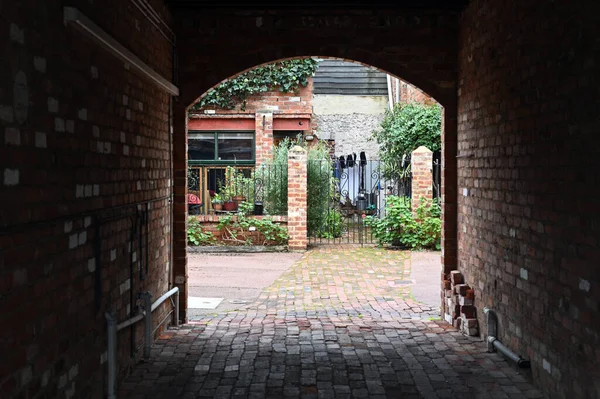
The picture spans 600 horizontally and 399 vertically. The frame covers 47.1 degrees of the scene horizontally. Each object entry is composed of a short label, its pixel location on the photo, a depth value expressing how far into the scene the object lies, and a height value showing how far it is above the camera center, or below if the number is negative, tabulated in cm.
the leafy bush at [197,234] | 1464 -110
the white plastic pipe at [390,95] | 2212 +286
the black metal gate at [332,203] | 1562 -47
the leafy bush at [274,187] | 1541 -9
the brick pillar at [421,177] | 1487 +13
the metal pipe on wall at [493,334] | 606 -140
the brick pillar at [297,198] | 1456 -32
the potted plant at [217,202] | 1580 -45
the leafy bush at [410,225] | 1450 -89
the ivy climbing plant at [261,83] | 1823 +267
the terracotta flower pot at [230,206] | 1552 -52
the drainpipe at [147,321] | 610 -124
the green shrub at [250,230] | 1473 -101
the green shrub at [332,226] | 1590 -100
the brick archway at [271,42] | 793 +163
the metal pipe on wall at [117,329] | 483 -117
